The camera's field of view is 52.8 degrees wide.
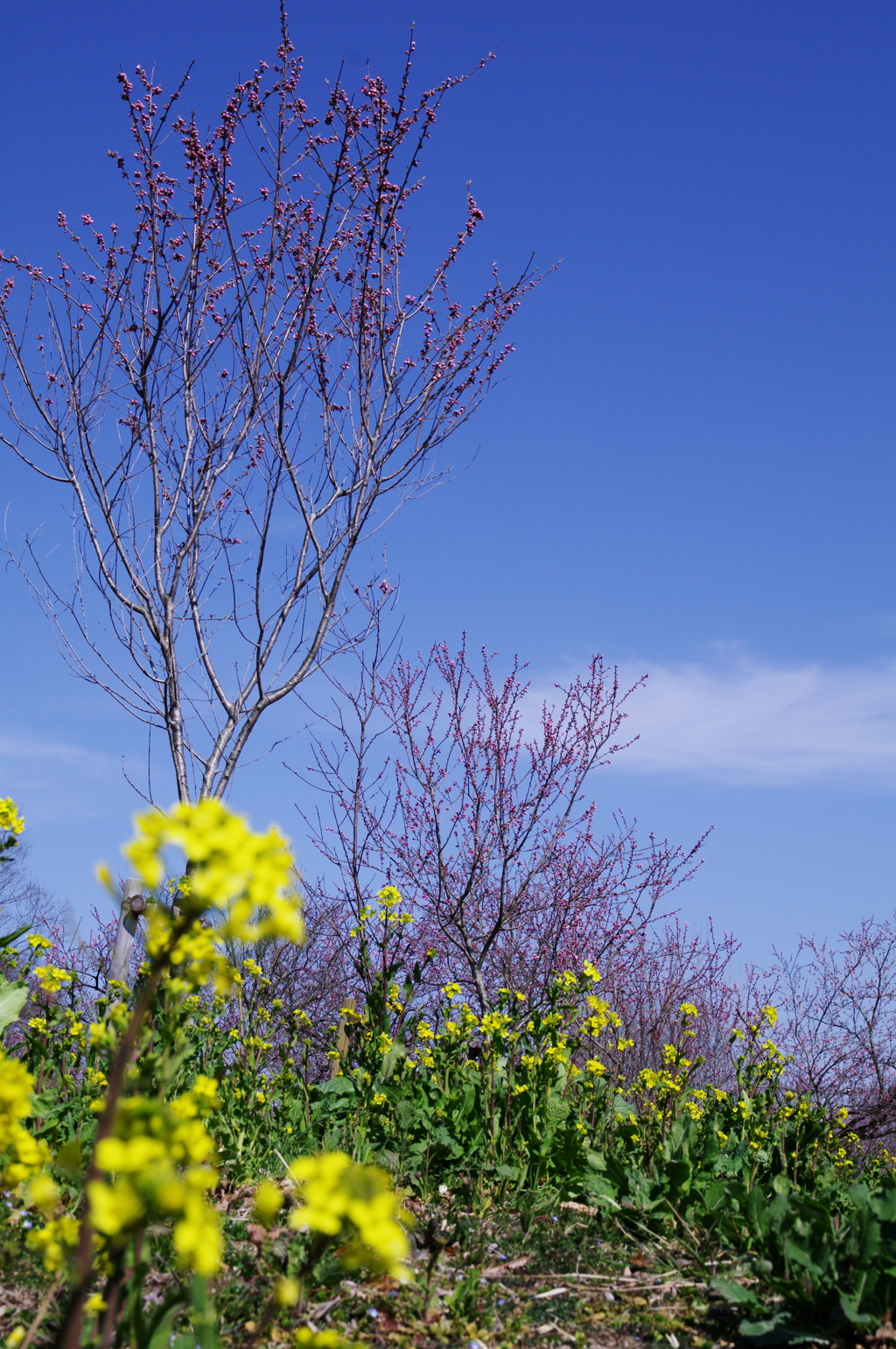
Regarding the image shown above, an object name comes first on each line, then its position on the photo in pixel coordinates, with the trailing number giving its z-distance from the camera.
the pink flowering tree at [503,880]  7.88
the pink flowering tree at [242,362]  4.97
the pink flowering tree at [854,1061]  12.16
